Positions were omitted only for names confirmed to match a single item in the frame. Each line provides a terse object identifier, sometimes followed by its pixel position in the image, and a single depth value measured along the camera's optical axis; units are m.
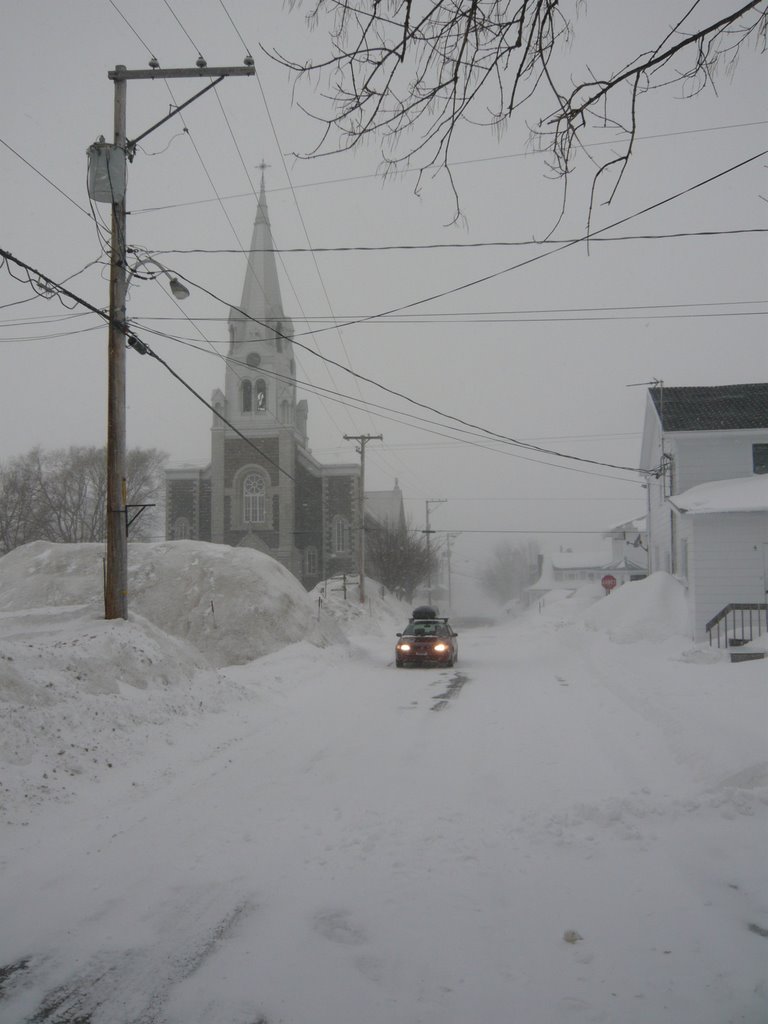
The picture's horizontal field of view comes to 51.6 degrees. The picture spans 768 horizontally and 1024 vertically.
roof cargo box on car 36.30
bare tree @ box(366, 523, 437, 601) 53.97
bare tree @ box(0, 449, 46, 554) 61.03
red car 22.72
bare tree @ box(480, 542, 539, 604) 140.25
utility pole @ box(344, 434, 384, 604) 41.19
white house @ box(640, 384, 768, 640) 21.58
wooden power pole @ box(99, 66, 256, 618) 12.56
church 57.09
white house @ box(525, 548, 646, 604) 92.28
